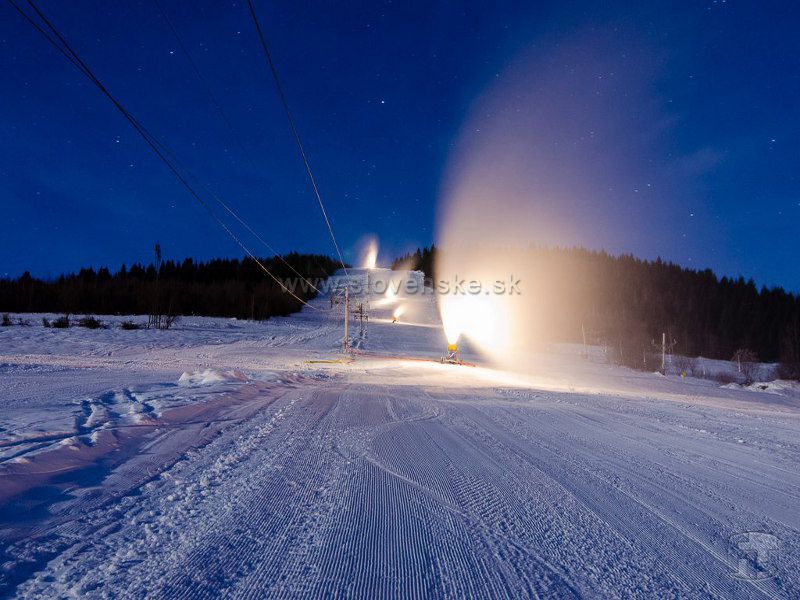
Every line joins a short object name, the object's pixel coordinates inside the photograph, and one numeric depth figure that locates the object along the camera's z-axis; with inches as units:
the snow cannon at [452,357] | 932.3
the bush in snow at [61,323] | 1254.3
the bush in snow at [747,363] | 1817.2
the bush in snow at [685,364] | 1653.9
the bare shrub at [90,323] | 1284.4
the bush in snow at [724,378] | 1325.0
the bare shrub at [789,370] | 1622.4
